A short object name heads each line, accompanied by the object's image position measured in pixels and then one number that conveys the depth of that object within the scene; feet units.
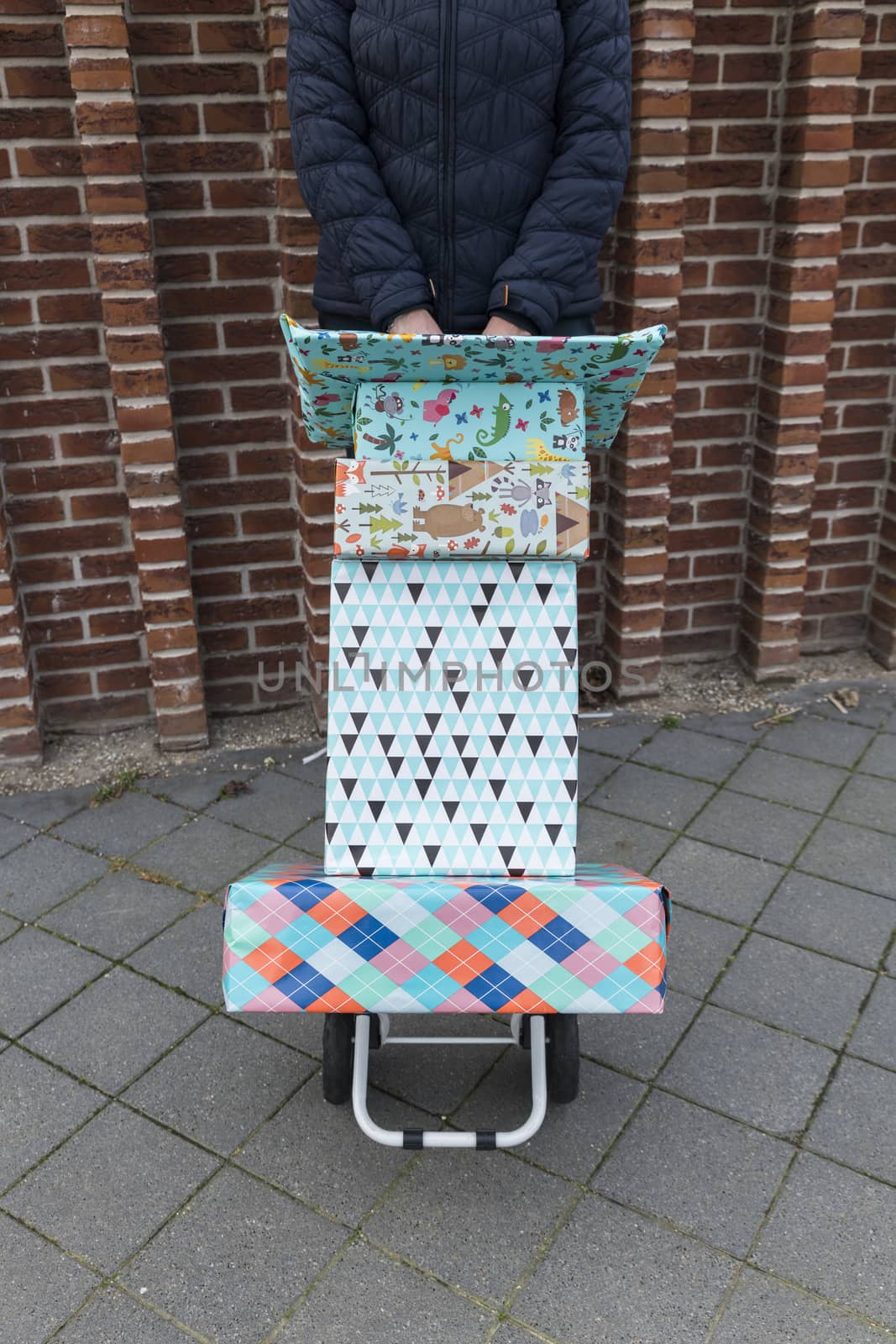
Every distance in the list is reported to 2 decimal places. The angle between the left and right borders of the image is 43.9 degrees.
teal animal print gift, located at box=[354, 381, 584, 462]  6.97
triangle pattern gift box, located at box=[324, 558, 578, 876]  6.88
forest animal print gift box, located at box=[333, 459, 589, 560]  6.97
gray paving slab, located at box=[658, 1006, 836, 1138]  7.41
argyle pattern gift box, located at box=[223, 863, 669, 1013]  5.96
